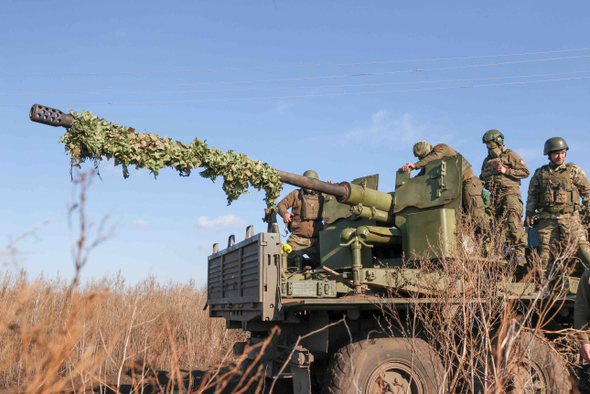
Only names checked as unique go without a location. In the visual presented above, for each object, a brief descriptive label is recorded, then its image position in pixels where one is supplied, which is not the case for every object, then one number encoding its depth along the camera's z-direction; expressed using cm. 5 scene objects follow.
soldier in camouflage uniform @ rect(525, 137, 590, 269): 736
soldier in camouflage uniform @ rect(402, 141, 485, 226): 691
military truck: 549
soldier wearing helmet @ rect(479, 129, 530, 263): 743
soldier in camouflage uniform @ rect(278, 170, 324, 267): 865
